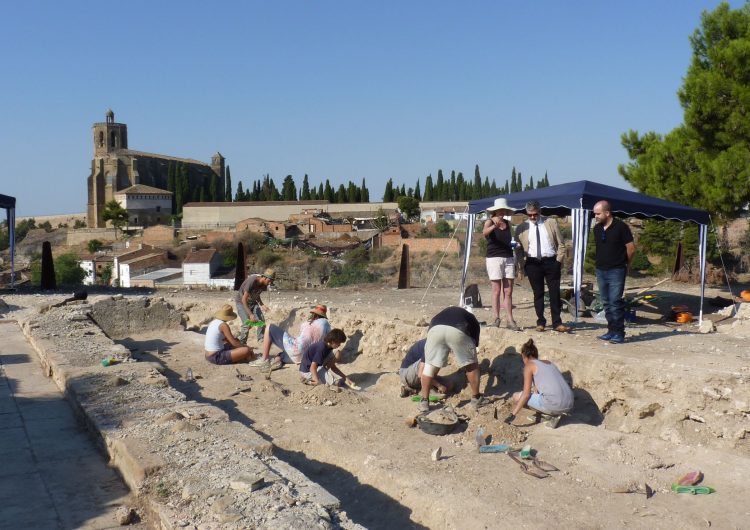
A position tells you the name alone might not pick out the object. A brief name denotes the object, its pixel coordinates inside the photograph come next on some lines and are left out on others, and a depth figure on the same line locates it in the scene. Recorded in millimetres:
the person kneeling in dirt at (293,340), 9297
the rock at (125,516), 4402
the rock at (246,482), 4289
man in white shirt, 8688
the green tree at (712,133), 13680
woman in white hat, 8859
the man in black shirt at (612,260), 7867
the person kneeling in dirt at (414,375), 8156
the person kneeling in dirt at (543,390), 6766
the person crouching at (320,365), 8805
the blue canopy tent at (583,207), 9703
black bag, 11747
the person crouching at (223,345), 10328
